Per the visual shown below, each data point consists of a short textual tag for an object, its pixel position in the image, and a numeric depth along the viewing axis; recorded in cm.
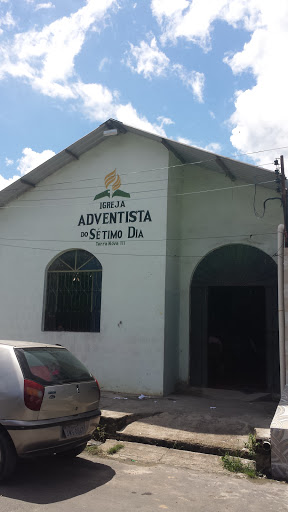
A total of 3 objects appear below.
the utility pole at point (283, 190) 813
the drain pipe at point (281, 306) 721
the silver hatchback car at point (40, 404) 418
